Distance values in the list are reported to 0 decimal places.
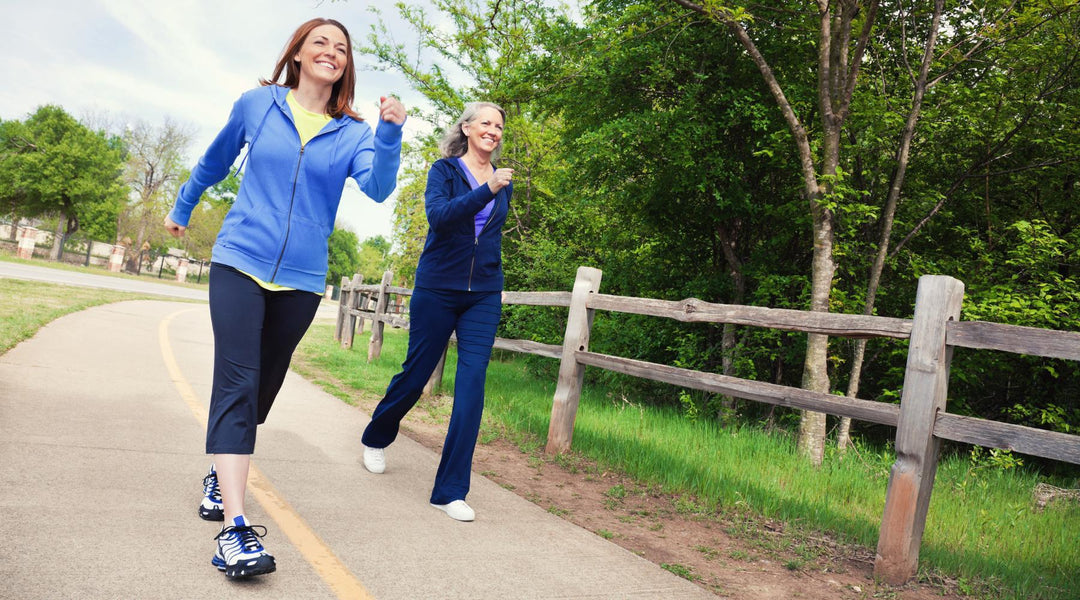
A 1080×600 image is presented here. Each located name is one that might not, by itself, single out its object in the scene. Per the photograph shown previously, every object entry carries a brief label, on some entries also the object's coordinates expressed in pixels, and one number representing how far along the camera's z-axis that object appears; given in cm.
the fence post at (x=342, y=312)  1664
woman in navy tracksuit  409
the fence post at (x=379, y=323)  1168
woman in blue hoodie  296
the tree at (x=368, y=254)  9622
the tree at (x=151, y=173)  5944
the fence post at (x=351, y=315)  1544
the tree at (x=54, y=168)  4941
